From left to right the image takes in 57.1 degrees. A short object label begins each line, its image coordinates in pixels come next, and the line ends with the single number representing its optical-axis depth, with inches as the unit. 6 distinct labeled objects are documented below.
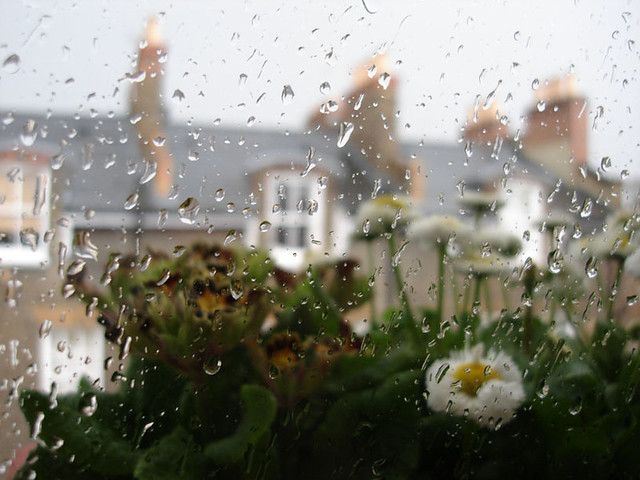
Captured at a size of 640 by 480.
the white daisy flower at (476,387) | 17.5
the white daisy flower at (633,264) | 22.3
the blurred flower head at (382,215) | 16.5
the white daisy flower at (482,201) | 18.2
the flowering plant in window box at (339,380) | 14.3
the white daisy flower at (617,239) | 21.3
